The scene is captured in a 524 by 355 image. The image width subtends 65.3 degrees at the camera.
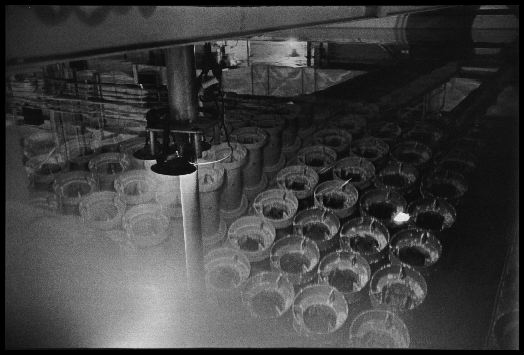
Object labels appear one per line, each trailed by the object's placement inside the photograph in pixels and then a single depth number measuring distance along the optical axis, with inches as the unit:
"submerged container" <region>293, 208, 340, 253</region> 137.5
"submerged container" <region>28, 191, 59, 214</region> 136.3
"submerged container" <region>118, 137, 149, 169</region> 151.4
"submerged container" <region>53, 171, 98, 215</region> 143.6
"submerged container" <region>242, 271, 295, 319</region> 117.3
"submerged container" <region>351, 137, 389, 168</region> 187.9
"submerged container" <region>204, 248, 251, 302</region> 121.4
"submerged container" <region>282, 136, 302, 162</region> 191.5
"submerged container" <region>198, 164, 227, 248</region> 131.7
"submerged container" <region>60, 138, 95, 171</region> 157.4
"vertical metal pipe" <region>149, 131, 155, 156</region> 84.4
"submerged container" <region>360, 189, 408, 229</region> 148.1
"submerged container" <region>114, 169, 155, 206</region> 139.0
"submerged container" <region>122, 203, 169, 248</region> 124.6
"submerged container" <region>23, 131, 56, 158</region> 183.5
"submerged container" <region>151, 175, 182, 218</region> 135.3
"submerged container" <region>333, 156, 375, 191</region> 164.9
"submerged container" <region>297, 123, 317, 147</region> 199.3
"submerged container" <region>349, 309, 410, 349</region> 111.0
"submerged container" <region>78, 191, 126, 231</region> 126.3
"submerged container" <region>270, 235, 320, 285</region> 126.5
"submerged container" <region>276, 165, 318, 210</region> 161.2
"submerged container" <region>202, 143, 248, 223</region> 147.6
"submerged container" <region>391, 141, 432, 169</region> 192.2
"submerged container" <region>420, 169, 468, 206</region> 168.2
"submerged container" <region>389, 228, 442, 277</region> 132.1
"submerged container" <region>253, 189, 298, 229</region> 147.8
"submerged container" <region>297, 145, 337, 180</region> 179.6
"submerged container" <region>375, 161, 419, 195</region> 167.2
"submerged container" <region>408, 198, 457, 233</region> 147.4
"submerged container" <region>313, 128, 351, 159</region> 194.6
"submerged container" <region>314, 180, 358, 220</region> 150.6
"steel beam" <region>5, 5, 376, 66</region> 37.0
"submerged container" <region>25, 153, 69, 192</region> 147.2
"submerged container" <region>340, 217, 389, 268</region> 131.3
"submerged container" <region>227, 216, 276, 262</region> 132.3
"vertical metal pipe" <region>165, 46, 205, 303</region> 82.4
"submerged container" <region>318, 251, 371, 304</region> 122.3
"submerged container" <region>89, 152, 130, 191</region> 154.6
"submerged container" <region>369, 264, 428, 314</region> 119.9
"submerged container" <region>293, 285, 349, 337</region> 111.0
